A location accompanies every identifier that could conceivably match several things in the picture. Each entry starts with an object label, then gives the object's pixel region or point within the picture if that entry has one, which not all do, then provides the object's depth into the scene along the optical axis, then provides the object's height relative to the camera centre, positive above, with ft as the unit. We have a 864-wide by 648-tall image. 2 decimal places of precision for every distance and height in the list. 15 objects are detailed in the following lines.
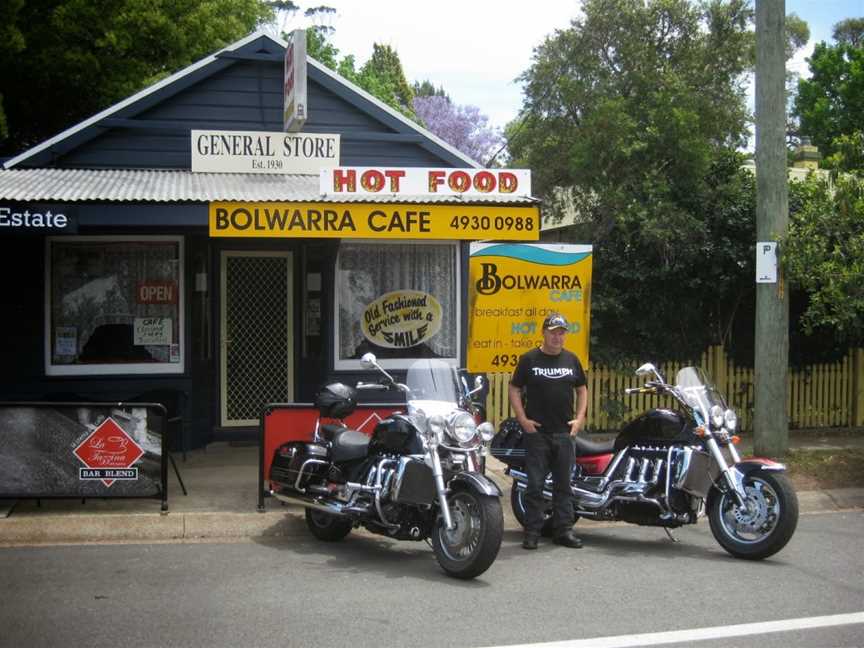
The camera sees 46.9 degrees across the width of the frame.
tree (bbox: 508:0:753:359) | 46.01 +9.33
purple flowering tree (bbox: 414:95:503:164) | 137.39 +26.49
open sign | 37.04 +1.08
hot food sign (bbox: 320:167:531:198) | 31.01 +4.43
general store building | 35.63 +2.00
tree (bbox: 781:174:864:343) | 33.32 +2.37
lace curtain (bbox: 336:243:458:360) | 38.17 +1.74
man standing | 25.32 -2.56
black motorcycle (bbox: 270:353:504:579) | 21.62 -3.59
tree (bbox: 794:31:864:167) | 106.63 +25.62
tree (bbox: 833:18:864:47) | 154.61 +45.73
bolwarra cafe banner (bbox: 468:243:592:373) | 32.09 +0.80
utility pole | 33.88 +3.87
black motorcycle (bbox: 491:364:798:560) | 23.45 -3.87
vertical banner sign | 35.50 +8.72
